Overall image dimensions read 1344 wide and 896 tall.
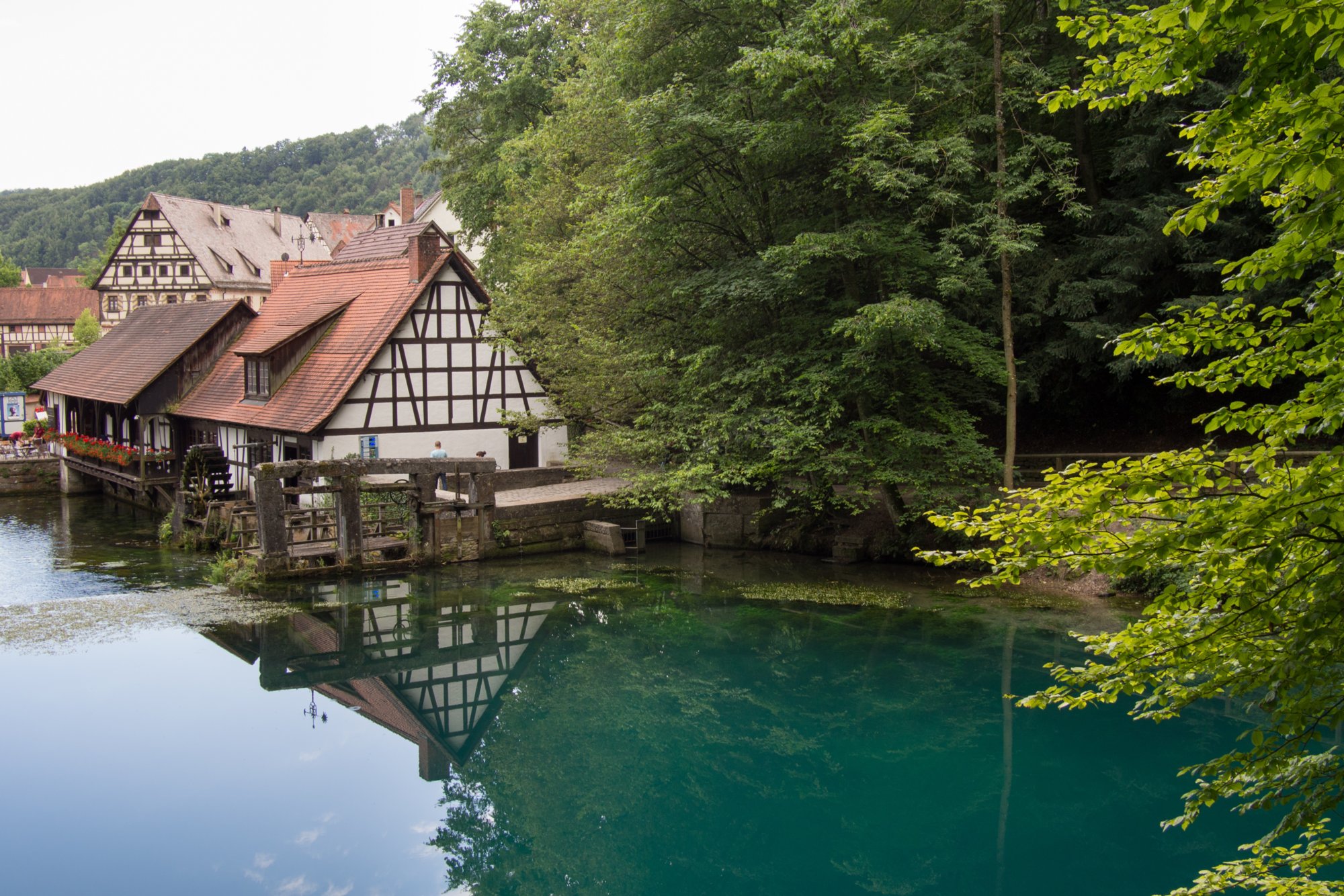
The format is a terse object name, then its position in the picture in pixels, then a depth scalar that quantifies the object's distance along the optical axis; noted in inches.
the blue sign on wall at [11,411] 1432.1
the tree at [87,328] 2011.6
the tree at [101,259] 2363.4
